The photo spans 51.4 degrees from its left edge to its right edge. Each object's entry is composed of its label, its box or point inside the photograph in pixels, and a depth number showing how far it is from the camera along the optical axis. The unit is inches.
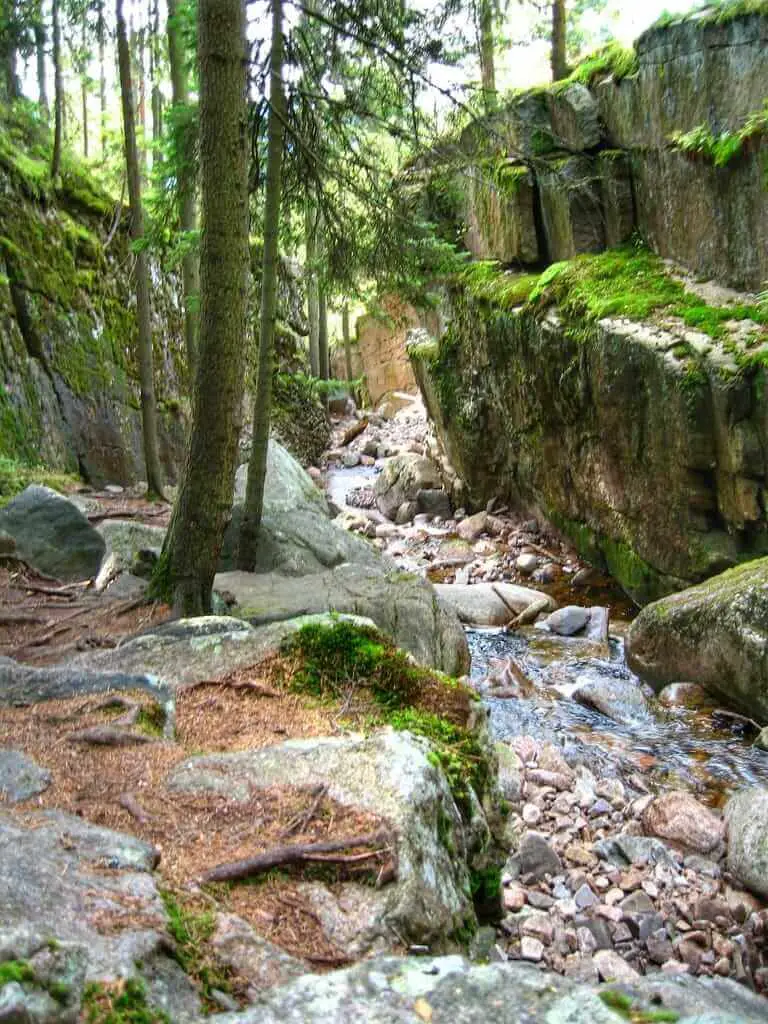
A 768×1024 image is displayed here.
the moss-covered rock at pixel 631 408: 394.0
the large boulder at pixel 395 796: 114.4
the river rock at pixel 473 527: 652.7
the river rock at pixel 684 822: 225.5
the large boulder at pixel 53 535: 368.5
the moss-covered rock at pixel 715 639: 301.3
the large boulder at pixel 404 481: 782.5
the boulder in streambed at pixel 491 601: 455.8
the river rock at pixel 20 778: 129.6
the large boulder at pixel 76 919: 73.7
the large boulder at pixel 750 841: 201.3
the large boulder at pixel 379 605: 299.3
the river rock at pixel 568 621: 434.9
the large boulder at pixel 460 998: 84.4
